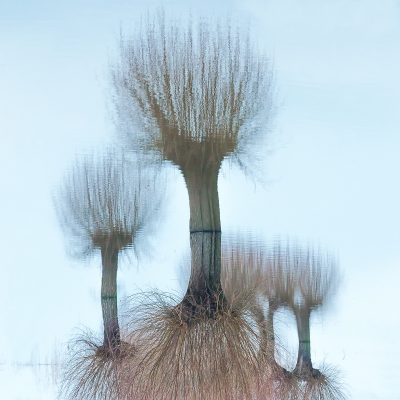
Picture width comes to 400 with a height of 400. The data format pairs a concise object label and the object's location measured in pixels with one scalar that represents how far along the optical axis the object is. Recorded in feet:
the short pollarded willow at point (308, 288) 34.04
